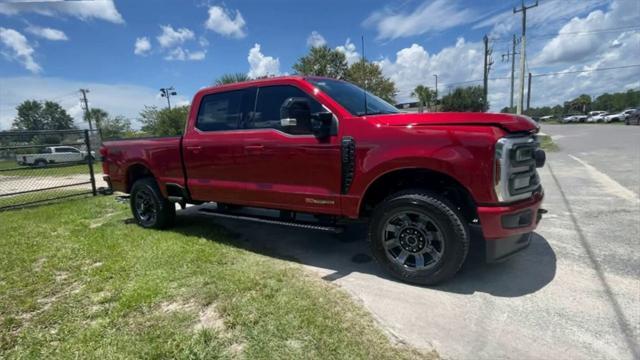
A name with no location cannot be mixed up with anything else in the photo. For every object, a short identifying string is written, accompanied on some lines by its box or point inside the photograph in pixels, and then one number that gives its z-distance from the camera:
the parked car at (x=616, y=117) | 46.40
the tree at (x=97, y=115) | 65.09
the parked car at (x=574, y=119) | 63.29
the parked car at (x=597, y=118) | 54.03
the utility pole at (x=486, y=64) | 34.28
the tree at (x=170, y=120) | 35.53
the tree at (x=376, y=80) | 31.83
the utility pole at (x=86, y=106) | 61.84
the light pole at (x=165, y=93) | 42.80
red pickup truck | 2.91
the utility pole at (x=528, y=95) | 51.31
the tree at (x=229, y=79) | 22.47
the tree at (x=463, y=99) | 56.31
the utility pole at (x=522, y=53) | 24.71
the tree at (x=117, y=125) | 56.62
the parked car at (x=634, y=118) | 31.48
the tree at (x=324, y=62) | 28.72
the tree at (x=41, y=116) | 87.81
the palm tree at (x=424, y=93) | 64.12
